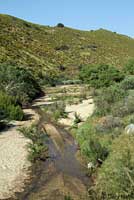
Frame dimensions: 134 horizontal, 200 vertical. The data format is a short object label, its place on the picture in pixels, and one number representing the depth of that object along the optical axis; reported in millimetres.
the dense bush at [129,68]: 42923
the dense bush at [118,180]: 8884
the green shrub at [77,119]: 21999
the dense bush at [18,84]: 30350
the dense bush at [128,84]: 28028
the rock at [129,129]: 14534
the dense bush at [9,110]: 23173
